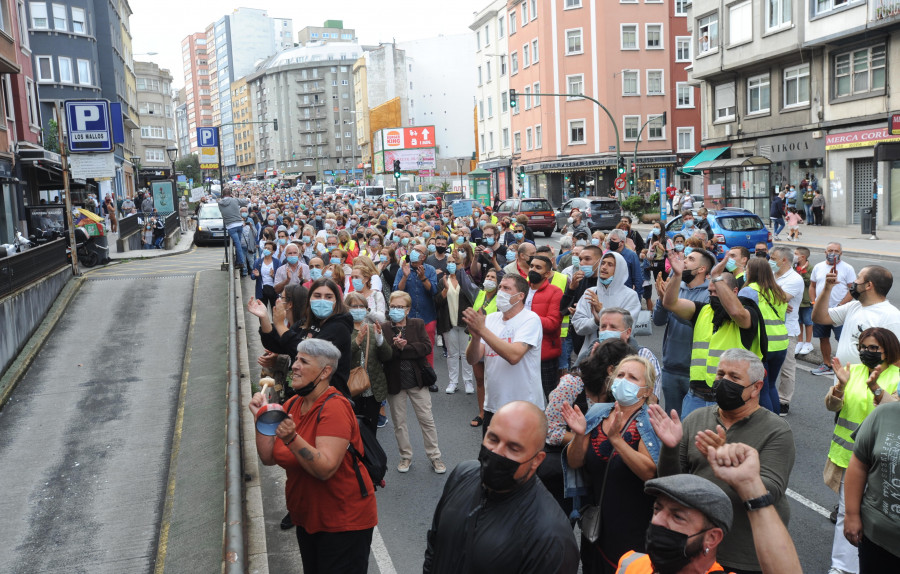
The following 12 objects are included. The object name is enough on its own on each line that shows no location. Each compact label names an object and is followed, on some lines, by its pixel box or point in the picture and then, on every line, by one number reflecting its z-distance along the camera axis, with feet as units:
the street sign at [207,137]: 134.72
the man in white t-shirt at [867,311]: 19.15
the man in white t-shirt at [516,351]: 19.90
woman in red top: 13.98
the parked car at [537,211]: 112.57
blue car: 72.90
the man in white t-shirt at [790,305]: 28.53
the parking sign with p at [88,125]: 56.54
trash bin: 91.97
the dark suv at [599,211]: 110.01
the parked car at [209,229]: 95.30
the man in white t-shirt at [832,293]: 32.18
